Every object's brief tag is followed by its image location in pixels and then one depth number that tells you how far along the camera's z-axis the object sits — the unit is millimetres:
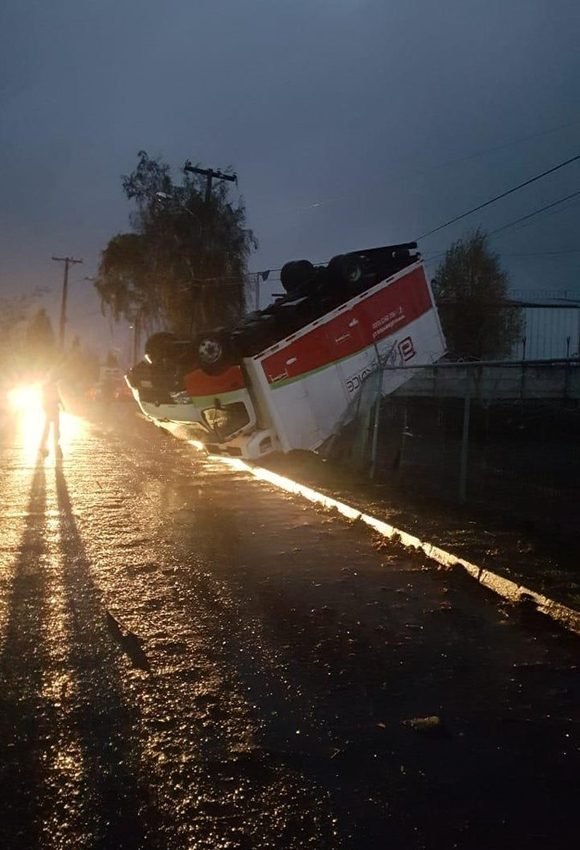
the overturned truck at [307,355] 14383
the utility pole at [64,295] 73062
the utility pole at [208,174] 42969
